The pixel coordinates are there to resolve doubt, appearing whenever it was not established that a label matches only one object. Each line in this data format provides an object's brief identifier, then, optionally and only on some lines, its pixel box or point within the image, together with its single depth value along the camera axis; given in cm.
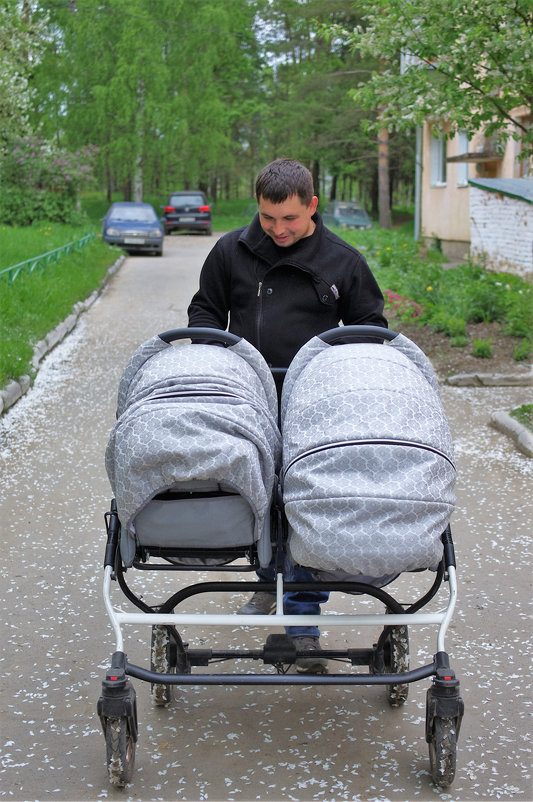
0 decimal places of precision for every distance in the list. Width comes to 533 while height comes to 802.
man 368
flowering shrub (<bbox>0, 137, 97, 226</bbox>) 2400
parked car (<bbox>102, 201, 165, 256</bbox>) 2397
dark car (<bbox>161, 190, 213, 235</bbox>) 3303
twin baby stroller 269
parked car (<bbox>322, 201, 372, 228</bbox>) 3209
